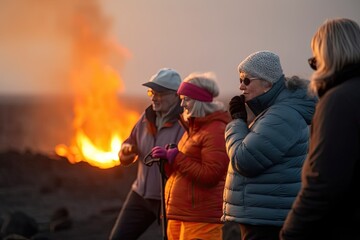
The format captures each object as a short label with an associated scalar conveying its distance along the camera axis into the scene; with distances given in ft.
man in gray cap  24.03
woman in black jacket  12.16
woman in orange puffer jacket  20.39
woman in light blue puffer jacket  16.16
